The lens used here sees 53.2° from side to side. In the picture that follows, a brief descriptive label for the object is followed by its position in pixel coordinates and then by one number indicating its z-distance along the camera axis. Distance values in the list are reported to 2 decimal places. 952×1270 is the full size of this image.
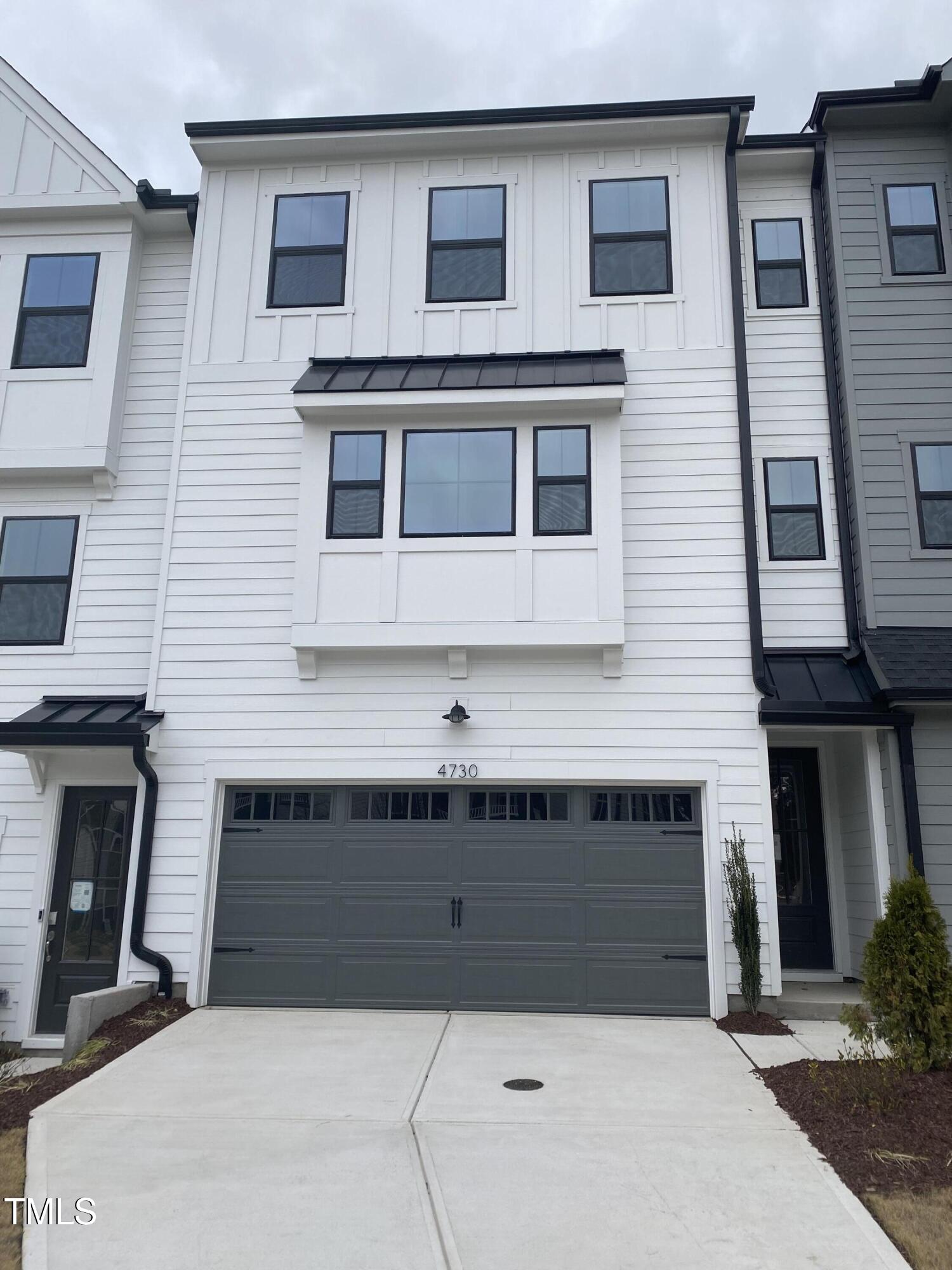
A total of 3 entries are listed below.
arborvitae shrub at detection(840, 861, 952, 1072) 6.25
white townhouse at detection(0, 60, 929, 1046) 9.26
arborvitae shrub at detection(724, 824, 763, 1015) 8.59
